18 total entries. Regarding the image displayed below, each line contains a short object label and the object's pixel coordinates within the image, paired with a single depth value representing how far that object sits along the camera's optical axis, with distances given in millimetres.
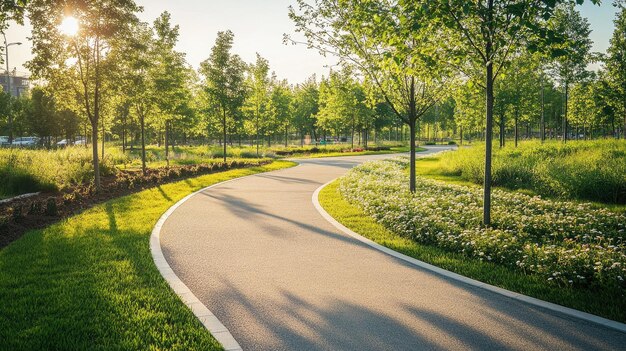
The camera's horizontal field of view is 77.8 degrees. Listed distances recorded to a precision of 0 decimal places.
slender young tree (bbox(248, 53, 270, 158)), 36031
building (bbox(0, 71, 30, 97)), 117938
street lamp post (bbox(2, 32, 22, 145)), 42769
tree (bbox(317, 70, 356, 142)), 44862
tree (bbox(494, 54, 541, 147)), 29047
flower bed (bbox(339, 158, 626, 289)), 5211
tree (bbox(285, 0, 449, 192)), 11214
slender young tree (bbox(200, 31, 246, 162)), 24625
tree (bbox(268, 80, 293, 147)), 51422
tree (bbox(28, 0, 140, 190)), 11656
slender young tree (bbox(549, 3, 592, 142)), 32031
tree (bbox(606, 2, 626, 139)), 21655
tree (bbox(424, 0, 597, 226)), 5949
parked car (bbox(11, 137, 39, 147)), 57988
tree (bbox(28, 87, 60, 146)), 39906
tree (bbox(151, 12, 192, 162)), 19516
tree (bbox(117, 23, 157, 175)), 13743
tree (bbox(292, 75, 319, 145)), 62094
